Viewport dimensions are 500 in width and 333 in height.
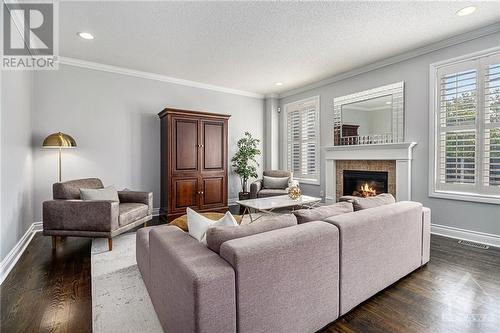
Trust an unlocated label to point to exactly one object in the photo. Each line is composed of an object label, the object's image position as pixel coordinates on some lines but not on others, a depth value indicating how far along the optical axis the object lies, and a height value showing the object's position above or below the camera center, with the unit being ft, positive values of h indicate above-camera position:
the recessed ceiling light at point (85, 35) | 10.55 +5.33
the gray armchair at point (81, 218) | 9.50 -2.13
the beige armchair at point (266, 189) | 16.05 -1.81
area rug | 5.45 -3.48
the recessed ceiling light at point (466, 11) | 8.91 +5.39
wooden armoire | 14.65 -0.03
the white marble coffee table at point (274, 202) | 11.28 -1.96
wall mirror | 13.26 +2.59
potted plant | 18.29 +0.11
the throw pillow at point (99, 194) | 10.43 -1.37
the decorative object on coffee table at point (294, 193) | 12.78 -1.59
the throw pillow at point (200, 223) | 5.35 -1.34
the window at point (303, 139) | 17.97 +1.69
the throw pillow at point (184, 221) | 7.83 -1.99
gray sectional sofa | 3.86 -2.06
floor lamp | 11.61 +0.94
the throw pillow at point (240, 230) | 4.67 -1.34
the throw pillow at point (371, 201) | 7.14 -1.19
